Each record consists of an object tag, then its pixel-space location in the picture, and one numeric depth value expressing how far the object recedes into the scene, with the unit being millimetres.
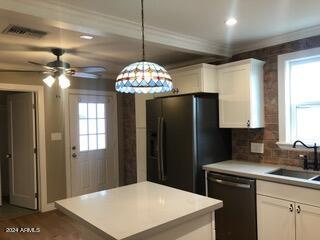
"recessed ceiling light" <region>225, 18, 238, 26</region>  2460
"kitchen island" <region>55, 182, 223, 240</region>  1459
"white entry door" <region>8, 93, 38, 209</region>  4312
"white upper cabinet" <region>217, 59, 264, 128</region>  3037
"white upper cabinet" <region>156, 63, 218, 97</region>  3262
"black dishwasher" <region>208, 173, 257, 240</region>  2682
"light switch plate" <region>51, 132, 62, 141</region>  4400
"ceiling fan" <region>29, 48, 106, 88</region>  2889
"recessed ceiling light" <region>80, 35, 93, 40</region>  2739
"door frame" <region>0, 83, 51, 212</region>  4250
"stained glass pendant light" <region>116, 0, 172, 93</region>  1595
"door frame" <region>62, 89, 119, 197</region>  4535
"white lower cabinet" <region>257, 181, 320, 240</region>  2289
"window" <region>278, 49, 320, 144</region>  2891
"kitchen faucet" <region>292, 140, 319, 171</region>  2734
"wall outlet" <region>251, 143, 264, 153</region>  3256
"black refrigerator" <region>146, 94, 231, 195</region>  3084
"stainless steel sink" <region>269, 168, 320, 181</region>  2720
